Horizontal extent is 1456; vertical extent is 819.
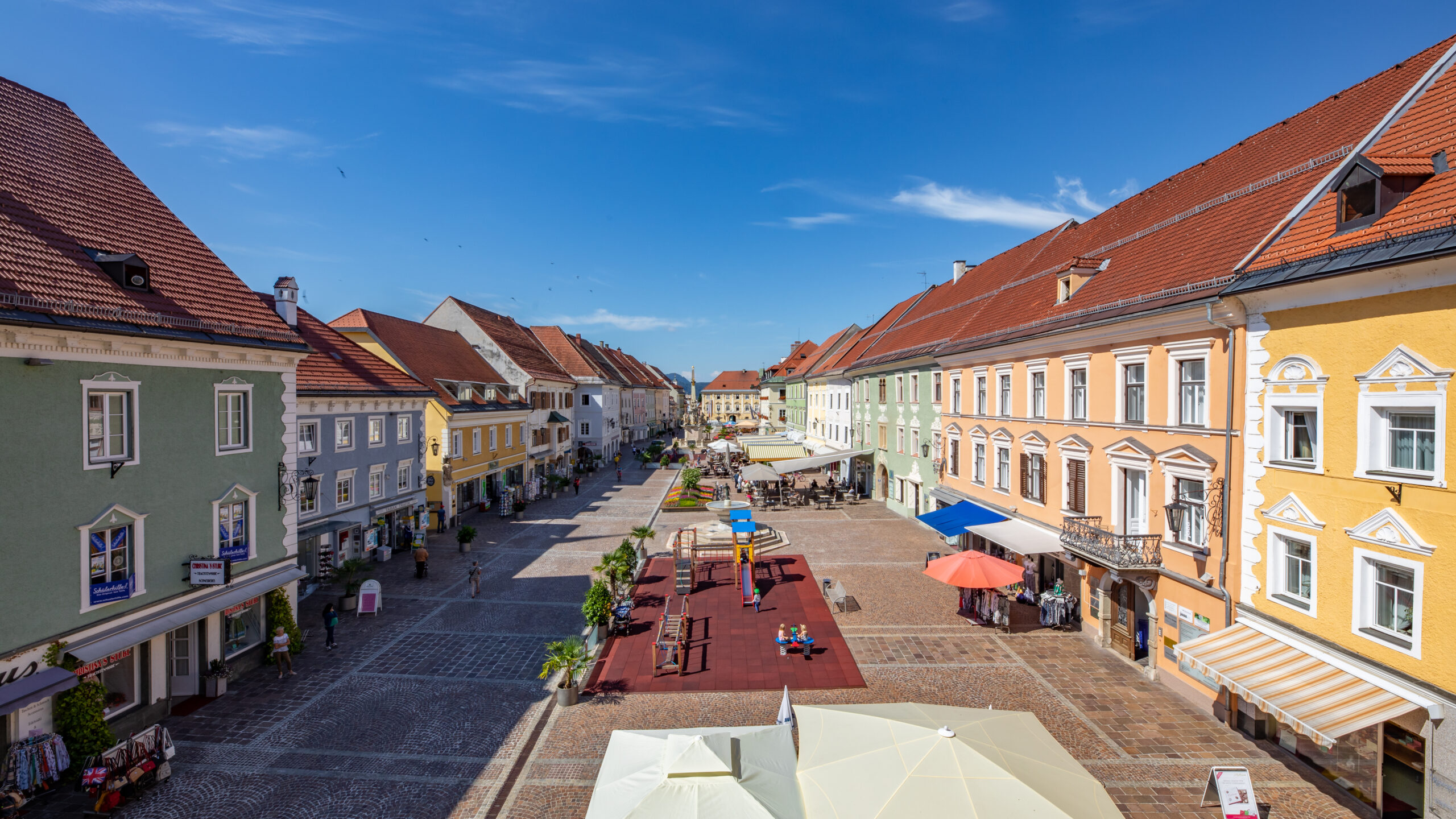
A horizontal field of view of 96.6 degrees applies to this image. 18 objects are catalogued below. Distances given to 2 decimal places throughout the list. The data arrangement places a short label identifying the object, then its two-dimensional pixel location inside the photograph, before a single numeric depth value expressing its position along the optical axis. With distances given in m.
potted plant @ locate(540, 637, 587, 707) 13.35
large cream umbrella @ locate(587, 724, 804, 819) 6.94
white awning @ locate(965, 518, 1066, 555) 17.33
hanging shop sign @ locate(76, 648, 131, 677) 10.91
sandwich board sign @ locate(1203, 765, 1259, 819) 8.78
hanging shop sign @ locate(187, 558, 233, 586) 13.19
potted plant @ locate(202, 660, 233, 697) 13.76
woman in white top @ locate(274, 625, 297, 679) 14.73
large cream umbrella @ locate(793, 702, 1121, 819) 6.50
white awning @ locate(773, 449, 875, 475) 37.56
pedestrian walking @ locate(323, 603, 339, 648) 16.25
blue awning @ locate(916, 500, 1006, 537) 20.48
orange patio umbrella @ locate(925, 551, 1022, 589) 16.23
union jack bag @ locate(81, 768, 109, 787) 9.60
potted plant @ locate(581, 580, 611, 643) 16.59
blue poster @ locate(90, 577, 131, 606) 11.43
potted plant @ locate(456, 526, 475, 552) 26.25
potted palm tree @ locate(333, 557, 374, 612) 19.31
